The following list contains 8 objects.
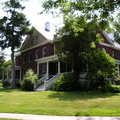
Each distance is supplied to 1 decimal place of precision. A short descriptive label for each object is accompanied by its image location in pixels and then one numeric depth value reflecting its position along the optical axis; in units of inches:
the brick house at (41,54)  936.3
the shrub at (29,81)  796.6
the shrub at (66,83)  668.7
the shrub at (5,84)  1178.0
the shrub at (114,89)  602.2
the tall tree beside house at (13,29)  1041.5
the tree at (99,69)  650.2
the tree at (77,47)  670.5
